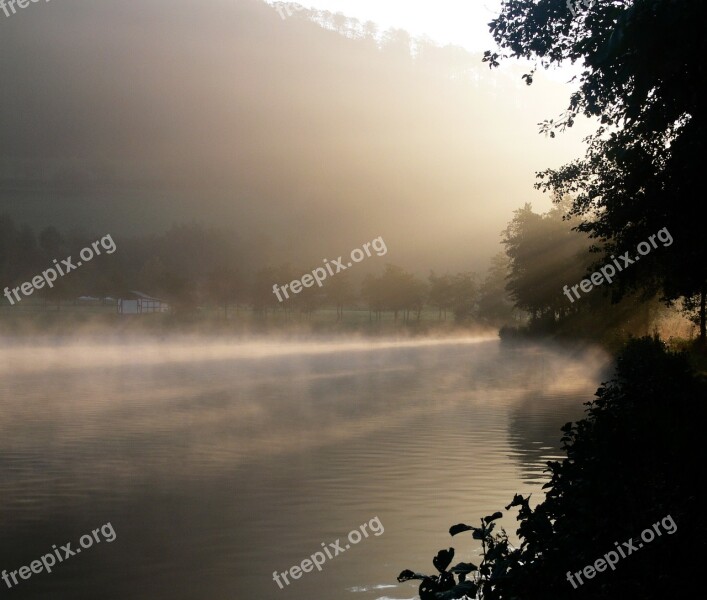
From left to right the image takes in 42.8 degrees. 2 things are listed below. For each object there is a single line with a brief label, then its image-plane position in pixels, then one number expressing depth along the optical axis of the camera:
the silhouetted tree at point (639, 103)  18.58
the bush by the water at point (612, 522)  7.21
